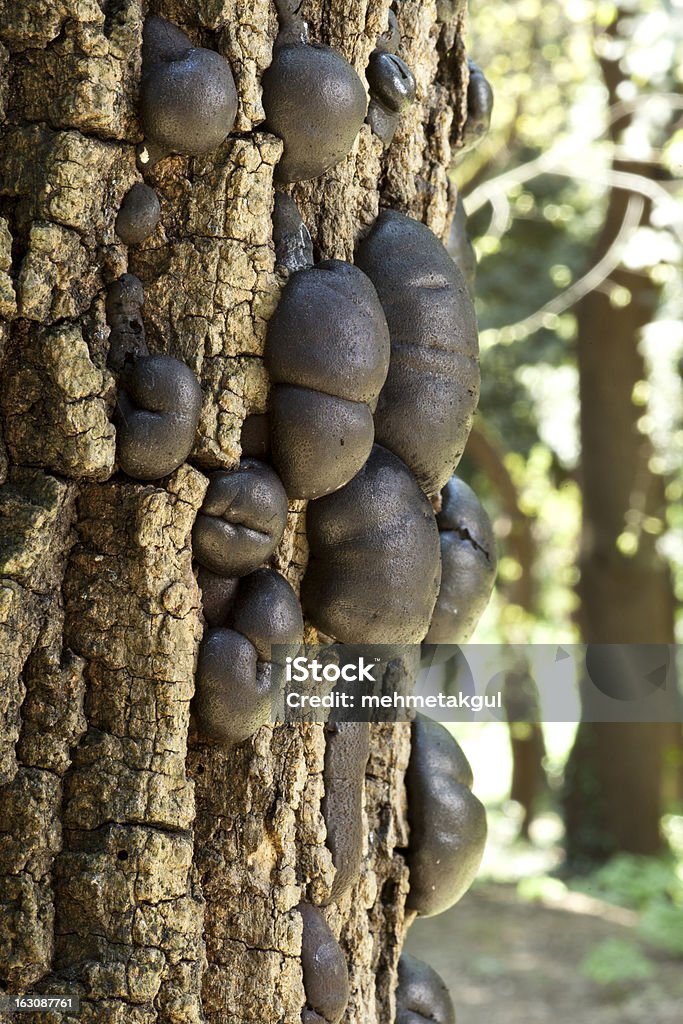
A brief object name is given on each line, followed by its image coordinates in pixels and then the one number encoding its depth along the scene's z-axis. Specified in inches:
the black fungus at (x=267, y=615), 32.5
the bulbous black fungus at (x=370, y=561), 33.7
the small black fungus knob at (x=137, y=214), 32.7
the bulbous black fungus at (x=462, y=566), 37.0
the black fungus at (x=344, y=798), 34.3
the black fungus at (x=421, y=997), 36.9
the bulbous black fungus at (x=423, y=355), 34.5
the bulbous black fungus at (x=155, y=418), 31.9
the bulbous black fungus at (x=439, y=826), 36.3
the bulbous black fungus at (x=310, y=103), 33.3
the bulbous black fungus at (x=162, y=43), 32.7
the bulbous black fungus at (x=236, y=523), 32.5
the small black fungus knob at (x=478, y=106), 39.0
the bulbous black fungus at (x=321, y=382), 32.8
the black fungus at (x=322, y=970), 33.4
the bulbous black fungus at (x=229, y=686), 32.3
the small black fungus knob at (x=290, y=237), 33.9
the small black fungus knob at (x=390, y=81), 35.2
